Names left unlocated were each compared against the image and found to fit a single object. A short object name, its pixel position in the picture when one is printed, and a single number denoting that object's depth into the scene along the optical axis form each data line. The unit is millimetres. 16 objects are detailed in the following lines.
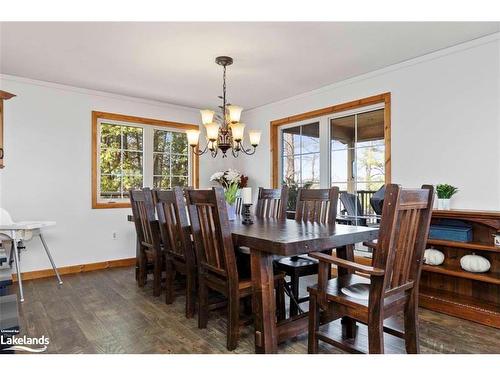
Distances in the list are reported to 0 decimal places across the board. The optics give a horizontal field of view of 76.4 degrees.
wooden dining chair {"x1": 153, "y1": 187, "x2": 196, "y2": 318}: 2580
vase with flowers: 5094
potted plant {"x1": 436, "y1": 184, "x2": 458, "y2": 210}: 2878
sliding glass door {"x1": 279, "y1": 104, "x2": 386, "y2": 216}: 3838
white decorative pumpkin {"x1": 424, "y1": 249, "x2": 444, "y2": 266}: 2881
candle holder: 2736
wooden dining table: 1785
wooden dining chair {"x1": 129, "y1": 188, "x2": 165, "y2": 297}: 3178
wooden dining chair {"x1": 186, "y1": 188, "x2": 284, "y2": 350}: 2045
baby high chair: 3082
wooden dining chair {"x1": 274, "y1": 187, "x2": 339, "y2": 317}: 2514
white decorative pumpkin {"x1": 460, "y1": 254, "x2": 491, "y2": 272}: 2607
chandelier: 3076
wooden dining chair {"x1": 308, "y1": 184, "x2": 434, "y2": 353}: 1541
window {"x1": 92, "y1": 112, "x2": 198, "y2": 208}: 4488
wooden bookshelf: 2535
